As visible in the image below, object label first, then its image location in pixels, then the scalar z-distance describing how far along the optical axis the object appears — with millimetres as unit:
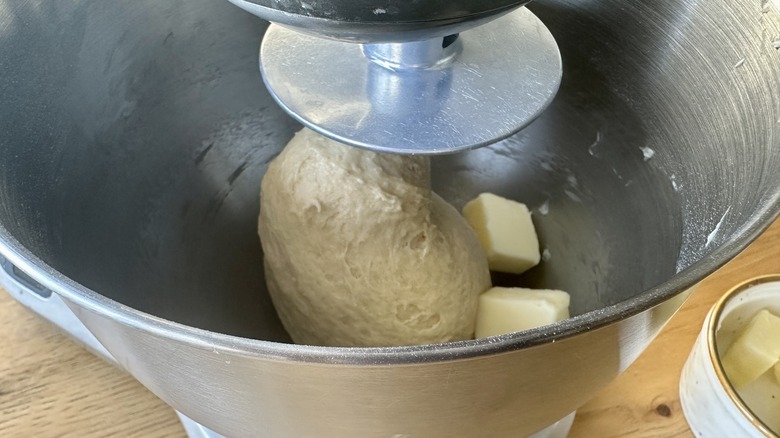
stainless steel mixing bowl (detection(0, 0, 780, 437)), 355
